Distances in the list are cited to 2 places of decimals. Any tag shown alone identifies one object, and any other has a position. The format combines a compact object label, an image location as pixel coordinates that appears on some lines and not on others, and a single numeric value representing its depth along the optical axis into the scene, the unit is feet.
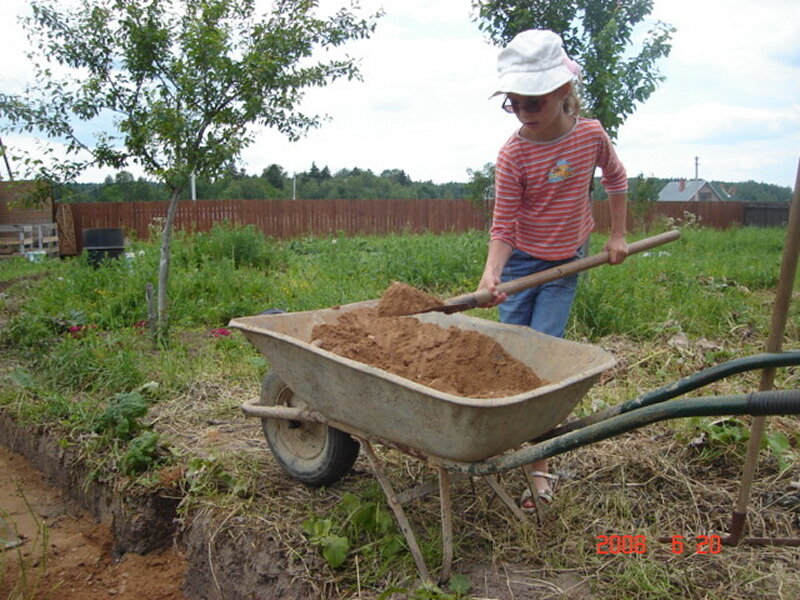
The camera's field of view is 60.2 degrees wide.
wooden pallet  47.01
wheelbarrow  6.89
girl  9.02
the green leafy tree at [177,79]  17.83
